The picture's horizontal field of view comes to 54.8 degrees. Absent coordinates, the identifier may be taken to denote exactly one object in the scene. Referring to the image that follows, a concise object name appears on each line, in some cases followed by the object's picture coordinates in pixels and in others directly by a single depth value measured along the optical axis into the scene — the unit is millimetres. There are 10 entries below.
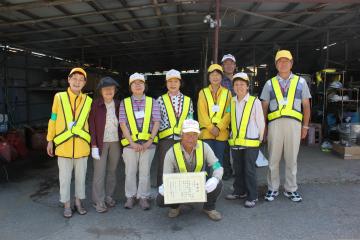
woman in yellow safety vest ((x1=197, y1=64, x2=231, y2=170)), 4434
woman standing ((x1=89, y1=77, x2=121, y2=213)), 4020
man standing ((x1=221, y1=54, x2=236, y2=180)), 5051
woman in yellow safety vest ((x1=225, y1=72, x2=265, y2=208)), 4152
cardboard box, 6406
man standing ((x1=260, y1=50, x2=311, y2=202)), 4238
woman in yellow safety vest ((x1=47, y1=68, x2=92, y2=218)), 3916
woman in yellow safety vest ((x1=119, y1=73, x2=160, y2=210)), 4078
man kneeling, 3676
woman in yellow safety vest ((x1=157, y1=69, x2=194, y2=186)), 4246
